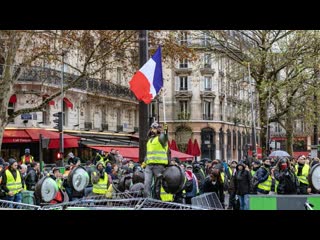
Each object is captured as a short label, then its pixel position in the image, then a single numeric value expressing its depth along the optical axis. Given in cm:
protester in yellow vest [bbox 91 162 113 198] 1488
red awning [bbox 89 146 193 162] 3428
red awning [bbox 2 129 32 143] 3388
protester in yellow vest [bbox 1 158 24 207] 1420
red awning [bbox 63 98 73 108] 3903
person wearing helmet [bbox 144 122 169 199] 957
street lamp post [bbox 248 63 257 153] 3262
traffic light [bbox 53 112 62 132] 2444
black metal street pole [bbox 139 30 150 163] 1240
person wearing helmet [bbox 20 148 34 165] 2220
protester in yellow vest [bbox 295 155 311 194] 1516
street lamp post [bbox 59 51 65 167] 2514
